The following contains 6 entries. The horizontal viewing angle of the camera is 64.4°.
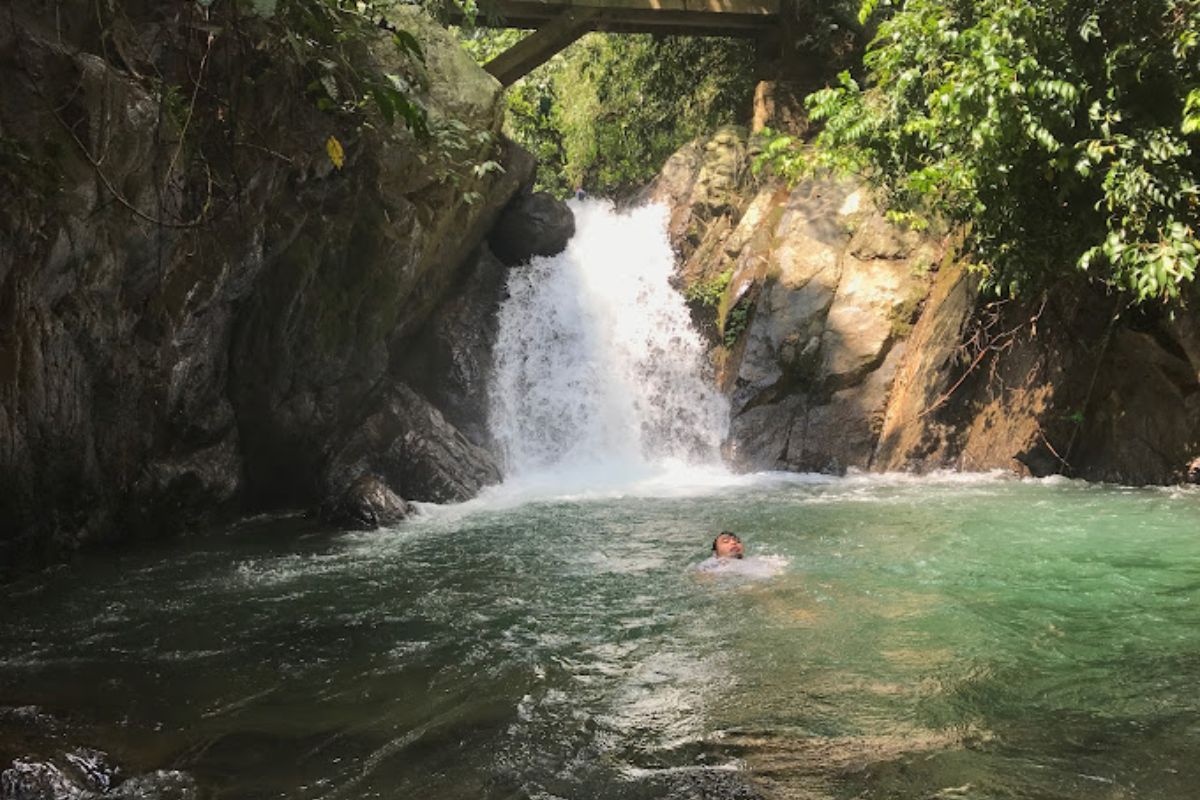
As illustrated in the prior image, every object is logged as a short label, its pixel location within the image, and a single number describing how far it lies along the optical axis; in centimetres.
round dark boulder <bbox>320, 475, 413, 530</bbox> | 1111
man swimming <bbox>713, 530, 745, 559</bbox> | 796
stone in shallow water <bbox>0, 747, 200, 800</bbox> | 406
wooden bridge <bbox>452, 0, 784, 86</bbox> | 1570
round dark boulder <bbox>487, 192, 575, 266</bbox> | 1689
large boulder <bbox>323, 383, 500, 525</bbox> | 1297
